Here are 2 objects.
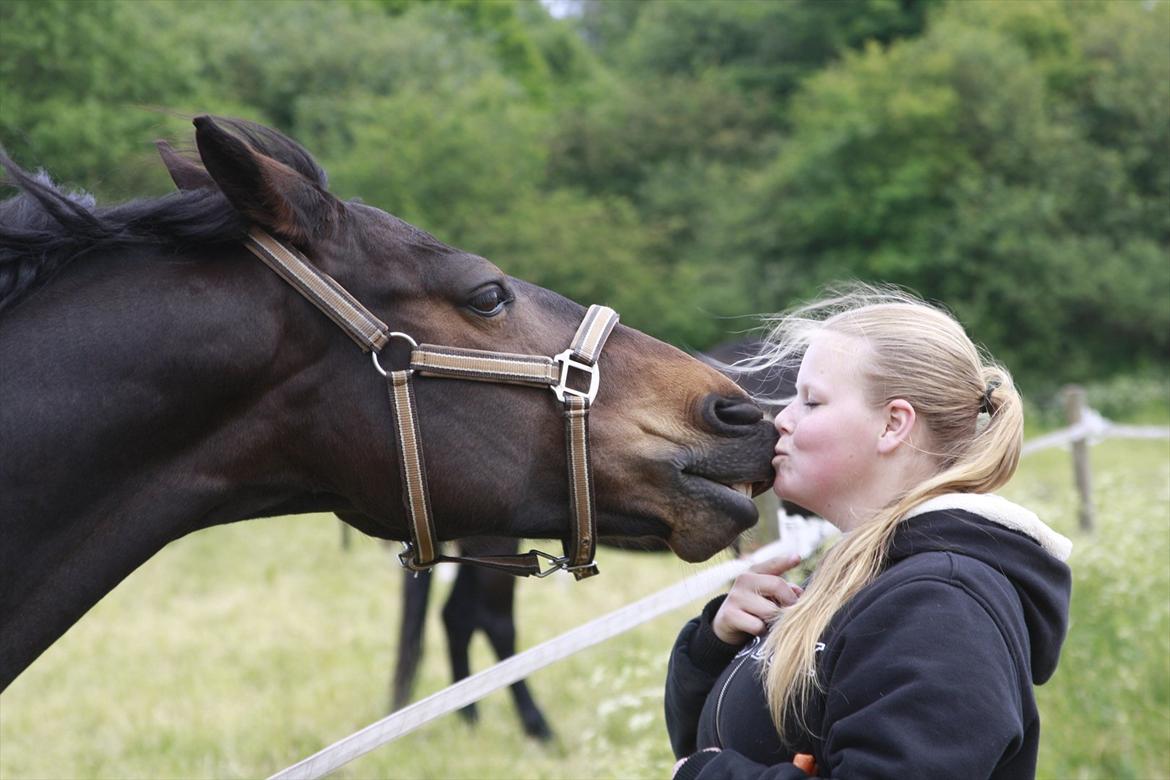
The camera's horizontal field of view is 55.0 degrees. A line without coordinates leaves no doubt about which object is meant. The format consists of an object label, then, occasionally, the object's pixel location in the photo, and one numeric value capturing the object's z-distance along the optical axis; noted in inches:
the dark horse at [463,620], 222.1
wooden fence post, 332.8
